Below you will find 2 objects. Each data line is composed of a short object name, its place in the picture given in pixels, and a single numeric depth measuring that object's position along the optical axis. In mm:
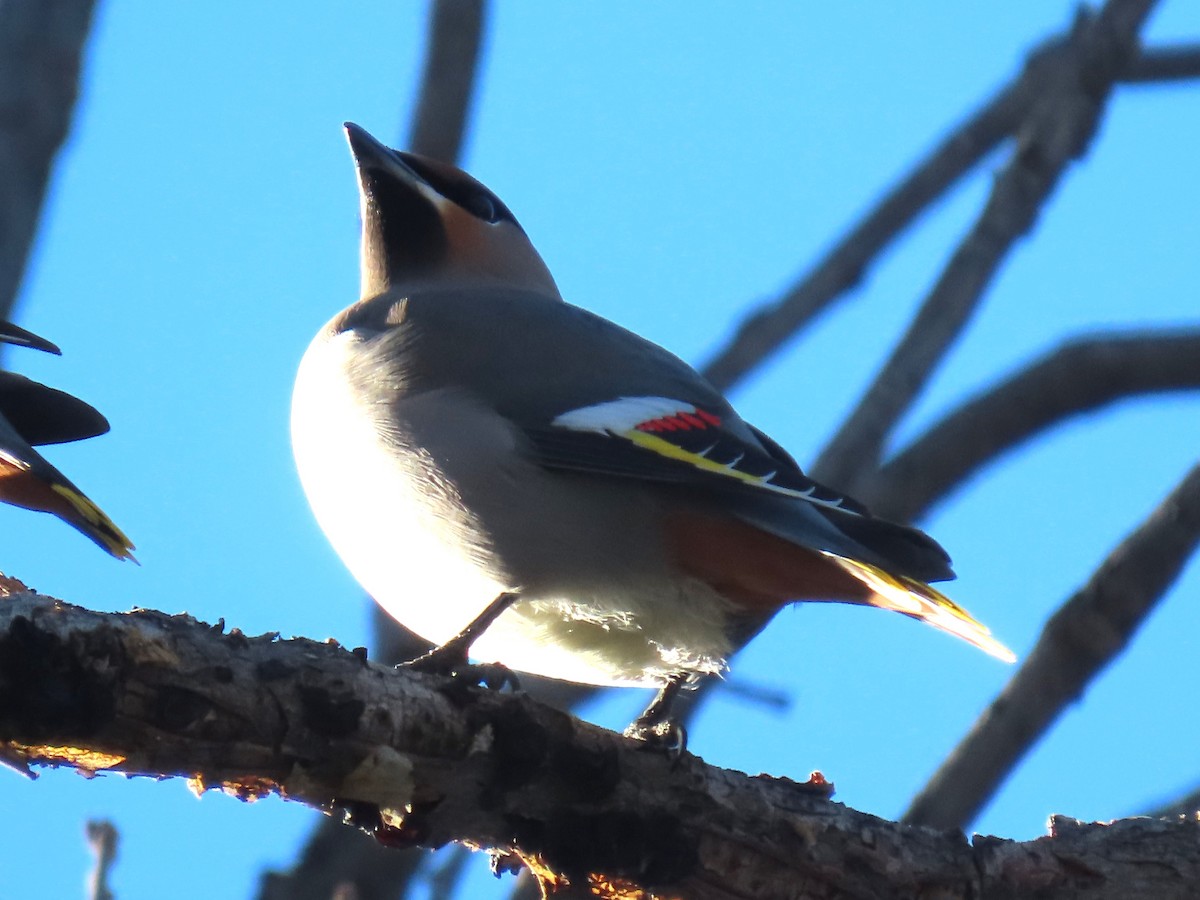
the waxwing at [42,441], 7945
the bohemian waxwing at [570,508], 8008
